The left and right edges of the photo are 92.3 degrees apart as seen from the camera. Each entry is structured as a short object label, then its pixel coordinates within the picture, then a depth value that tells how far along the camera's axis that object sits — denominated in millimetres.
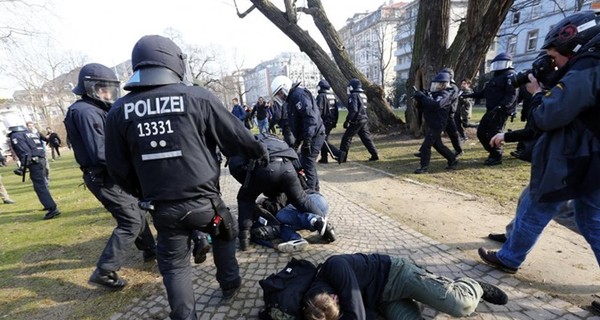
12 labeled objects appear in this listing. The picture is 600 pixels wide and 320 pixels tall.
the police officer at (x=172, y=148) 1824
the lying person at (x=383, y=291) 1933
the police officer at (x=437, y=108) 5766
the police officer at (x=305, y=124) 5051
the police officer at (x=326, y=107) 7590
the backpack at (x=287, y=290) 2029
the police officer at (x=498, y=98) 5699
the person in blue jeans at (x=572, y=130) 1745
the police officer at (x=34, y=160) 5746
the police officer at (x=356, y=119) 7023
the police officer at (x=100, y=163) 2812
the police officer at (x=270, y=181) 3158
